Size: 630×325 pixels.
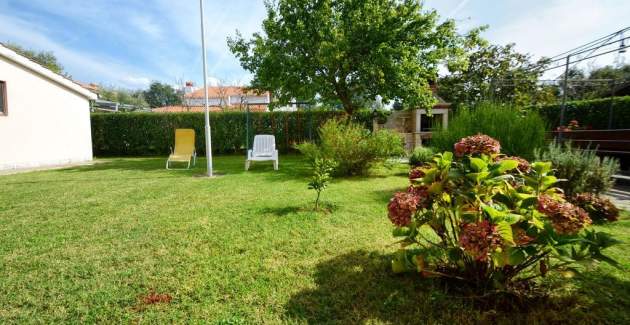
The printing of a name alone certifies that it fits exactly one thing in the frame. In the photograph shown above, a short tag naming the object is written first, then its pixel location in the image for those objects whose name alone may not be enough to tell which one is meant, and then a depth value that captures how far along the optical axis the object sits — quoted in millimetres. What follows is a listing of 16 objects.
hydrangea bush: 1579
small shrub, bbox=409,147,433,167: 7996
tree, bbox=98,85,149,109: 45059
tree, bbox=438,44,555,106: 22094
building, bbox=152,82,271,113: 36044
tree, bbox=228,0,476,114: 10305
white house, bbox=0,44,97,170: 8977
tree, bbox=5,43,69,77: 34500
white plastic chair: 9312
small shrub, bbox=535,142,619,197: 4270
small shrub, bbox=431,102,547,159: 6070
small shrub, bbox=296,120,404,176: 7820
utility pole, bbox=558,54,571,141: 7637
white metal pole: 7391
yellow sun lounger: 10289
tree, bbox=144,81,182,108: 62906
